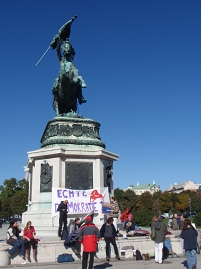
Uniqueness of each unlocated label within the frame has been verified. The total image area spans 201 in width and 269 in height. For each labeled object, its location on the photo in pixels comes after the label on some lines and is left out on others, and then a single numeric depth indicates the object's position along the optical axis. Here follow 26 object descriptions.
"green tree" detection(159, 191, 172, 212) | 107.38
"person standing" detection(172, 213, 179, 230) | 25.00
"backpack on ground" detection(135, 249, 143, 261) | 10.50
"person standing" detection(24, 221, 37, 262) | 9.98
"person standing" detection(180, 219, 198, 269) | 8.66
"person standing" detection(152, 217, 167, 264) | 10.02
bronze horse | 17.70
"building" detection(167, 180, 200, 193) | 177.38
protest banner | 13.82
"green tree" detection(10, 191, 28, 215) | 57.98
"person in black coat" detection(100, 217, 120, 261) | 10.18
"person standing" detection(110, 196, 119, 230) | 13.81
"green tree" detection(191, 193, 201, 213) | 89.44
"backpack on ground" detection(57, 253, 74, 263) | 10.00
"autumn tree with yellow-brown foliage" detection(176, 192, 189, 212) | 103.00
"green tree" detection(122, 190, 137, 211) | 95.51
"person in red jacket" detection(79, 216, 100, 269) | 7.95
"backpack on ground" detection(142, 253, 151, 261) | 10.48
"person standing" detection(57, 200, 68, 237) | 12.20
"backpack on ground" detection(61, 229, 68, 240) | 11.65
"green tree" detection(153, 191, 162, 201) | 109.70
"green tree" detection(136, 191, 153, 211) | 105.91
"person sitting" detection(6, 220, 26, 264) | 9.81
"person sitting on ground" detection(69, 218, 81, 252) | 10.40
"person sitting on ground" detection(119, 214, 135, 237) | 13.52
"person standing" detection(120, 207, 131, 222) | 14.57
